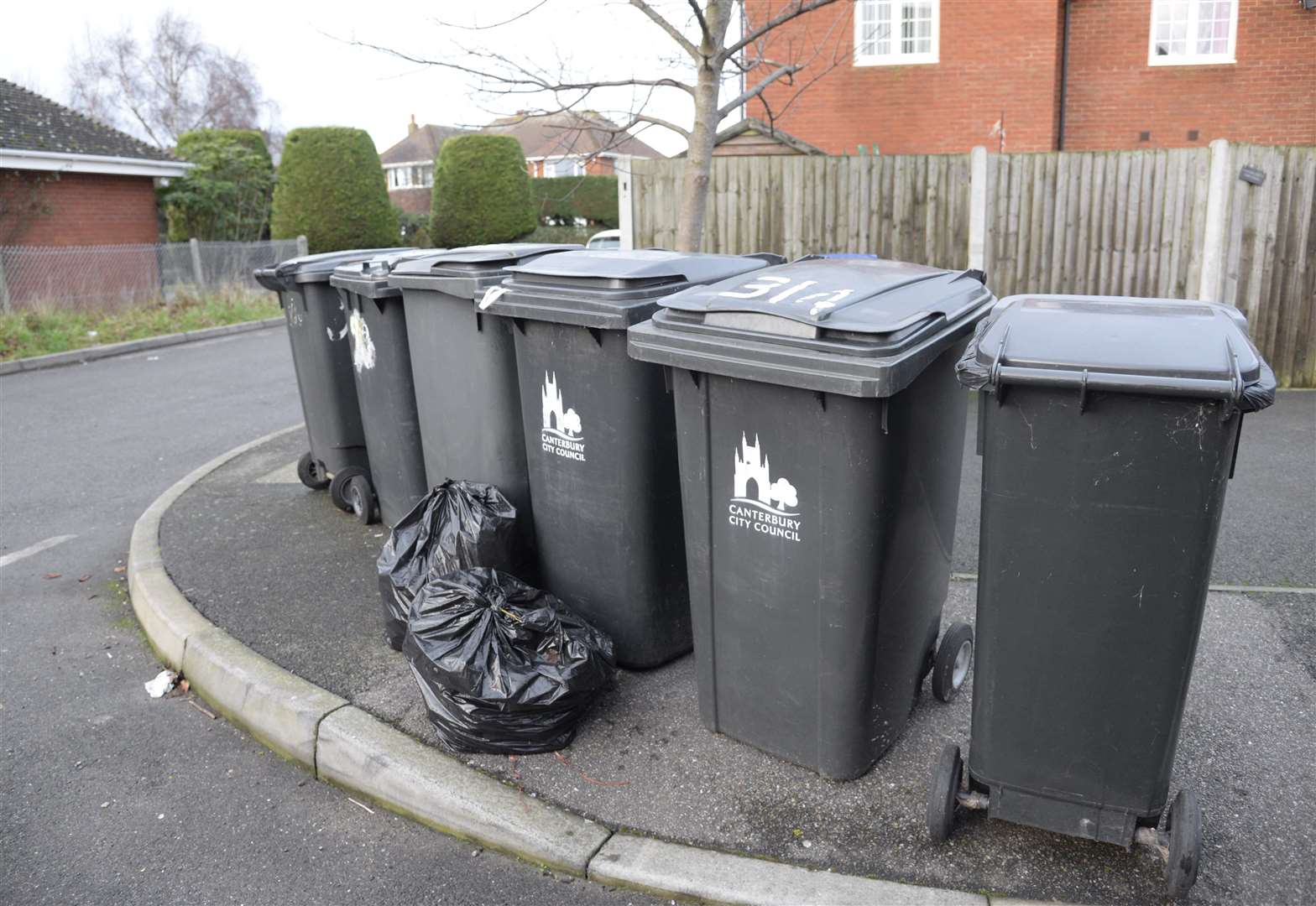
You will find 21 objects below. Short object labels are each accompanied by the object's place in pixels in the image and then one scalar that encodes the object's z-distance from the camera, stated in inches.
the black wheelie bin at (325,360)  214.5
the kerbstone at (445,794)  110.2
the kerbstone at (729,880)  99.5
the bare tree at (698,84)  219.3
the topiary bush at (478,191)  1005.8
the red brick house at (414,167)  1980.8
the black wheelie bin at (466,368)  156.4
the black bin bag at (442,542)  146.9
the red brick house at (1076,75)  558.9
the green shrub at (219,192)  856.3
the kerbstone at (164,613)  162.2
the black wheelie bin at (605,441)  133.4
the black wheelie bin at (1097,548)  88.6
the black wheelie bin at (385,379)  186.1
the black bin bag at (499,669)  121.9
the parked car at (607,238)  646.5
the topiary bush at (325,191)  842.2
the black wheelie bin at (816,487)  106.1
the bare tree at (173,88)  2022.6
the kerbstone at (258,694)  134.1
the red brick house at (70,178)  709.9
